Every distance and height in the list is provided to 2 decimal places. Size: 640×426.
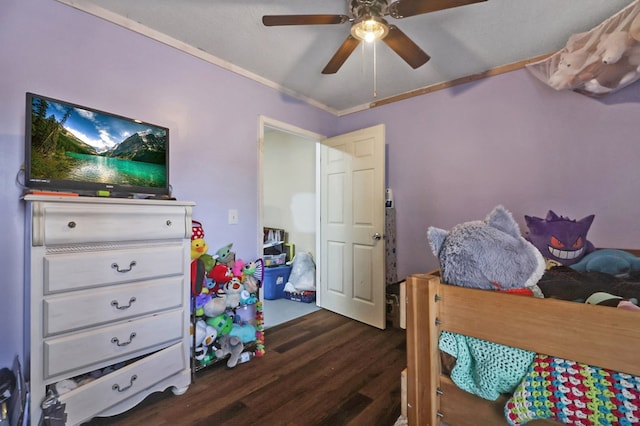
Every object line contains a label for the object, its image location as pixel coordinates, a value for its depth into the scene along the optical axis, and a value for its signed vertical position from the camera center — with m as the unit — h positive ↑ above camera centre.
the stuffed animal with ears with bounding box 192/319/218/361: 1.84 -0.86
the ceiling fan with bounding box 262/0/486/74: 1.28 +1.03
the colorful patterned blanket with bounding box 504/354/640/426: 0.63 -0.46
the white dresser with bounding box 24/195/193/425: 1.18 -0.43
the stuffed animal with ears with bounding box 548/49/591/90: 1.74 +1.00
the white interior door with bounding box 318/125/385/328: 2.67 -0.12
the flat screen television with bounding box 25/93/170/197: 1.34 +0.37
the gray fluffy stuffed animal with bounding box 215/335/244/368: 1.96 -0.99
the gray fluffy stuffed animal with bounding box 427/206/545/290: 0.84 -0.14
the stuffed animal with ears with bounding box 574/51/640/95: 1.63 +0.90
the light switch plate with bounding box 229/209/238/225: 2.29 -0.01
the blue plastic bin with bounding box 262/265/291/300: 3.46 -0.87
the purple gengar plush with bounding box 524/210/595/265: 1.58 -0.16
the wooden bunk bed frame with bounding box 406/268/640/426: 0.64 -0.33
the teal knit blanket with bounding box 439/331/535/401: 0.76 -0.45
